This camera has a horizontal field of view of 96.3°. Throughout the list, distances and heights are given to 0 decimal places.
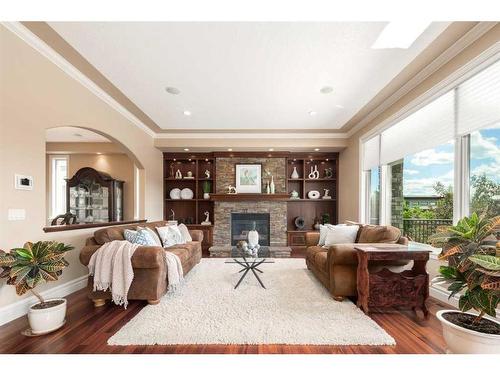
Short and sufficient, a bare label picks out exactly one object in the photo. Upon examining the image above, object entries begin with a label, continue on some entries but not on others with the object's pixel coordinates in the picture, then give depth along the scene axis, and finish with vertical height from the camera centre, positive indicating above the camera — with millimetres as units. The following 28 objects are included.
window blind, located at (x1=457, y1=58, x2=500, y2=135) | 2137 +869
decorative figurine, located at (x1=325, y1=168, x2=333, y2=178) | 6344 +331
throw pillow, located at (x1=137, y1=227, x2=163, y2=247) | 3404 -816
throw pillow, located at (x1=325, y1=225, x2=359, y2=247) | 3516 -793
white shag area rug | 1899 -1339
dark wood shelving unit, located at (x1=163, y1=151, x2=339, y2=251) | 6262 +15
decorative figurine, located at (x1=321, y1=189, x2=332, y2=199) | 6243 -309
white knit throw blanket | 2477 -963
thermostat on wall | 2258 +12
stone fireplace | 5930 -873
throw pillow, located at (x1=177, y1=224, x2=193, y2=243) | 4285 -965
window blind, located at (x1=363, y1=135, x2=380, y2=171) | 4324 +643
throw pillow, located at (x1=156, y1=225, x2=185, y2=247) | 3752 -895
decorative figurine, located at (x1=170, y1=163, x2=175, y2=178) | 6426 +369
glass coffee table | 3119 -1217
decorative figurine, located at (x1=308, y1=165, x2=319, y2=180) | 6340 +299
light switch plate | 2203 -312
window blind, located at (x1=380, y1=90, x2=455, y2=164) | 2721 +776
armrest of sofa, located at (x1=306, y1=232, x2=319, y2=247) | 3912 -954
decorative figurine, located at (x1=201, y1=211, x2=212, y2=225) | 6091 -987
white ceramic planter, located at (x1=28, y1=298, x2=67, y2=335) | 1973 -1220
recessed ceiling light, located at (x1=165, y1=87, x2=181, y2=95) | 3322 +1415
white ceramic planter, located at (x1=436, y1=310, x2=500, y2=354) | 1365 -987
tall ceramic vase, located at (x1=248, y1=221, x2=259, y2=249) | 3518 -885
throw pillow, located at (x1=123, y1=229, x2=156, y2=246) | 3004 -731
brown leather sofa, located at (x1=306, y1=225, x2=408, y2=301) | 2604 -954
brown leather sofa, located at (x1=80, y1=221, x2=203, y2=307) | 2559 -1078
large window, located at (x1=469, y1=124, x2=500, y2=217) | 2271 +155
